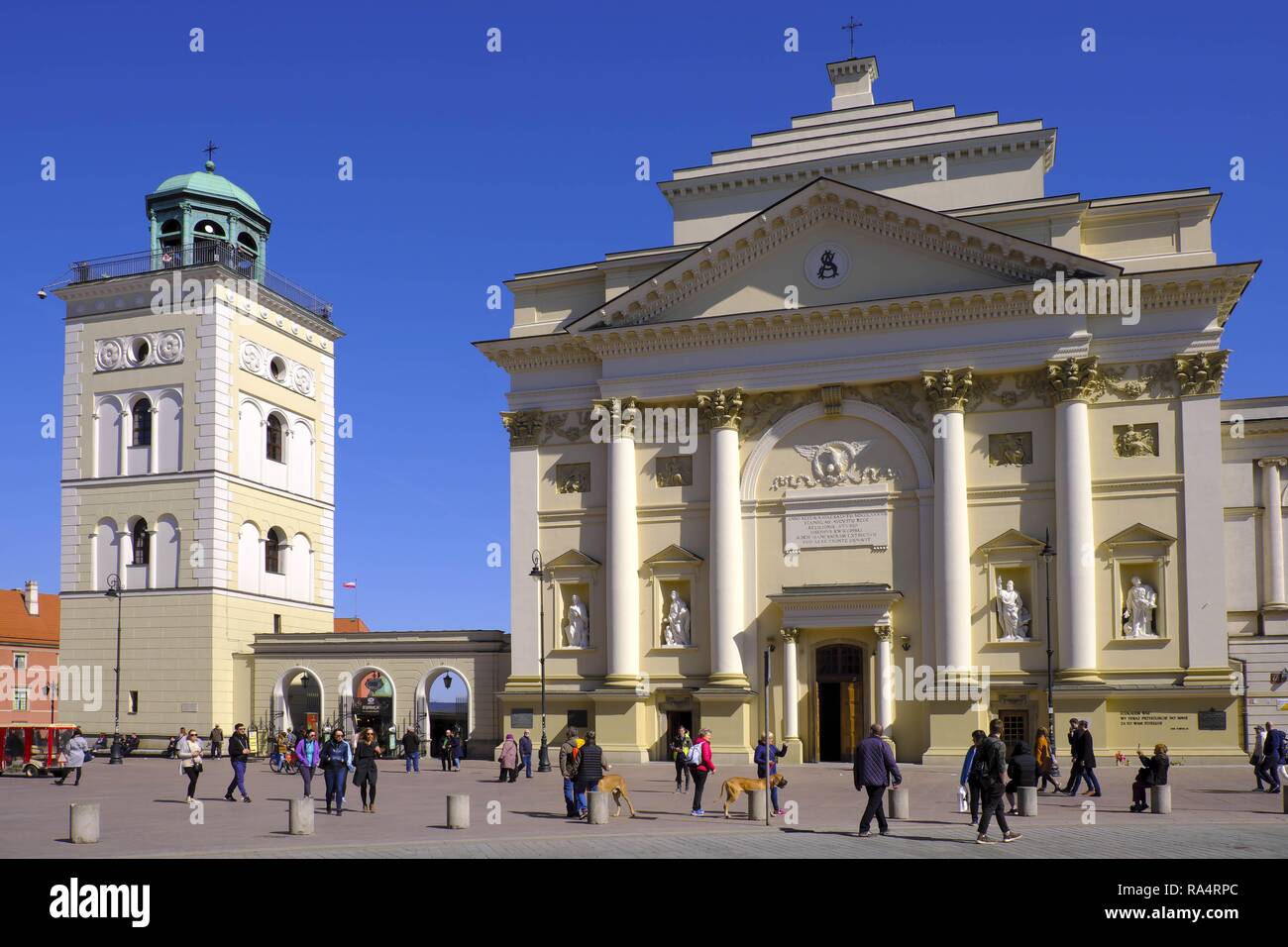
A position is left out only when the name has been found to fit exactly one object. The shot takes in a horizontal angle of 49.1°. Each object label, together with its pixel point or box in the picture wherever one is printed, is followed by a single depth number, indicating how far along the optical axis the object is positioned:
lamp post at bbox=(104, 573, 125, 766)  52.52
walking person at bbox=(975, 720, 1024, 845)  21.72
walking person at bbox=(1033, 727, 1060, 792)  32.47
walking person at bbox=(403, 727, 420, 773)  43.47
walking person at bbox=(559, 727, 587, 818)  27.47
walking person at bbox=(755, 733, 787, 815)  28.16
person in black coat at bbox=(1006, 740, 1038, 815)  26.48
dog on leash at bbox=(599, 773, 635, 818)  27.67
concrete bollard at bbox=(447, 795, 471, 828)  24.86
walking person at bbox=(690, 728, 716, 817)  28.77
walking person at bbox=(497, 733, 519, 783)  37.03
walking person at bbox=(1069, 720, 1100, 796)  31.28
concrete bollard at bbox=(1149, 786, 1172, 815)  27.23
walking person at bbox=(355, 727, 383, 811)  28.73
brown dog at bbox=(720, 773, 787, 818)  27.84
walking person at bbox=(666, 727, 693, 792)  32.28
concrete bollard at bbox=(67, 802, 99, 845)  21.80
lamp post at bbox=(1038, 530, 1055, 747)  38.84
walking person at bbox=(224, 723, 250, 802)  31.45
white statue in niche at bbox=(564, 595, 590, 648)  47.97
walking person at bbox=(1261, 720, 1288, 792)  32.50
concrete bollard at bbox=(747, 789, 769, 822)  26.67
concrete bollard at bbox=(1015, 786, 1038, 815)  26.31
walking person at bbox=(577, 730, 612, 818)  27.22
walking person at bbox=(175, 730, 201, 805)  31.30
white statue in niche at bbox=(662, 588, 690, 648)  46.59
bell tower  57.88
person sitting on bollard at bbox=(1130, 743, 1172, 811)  28.17
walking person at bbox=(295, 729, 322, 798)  30.44
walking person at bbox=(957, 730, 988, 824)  22.27
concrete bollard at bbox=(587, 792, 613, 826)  25.83
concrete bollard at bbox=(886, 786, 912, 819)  26.30
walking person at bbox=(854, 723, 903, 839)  22.70
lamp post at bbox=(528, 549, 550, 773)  43.03
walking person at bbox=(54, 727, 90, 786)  37.00
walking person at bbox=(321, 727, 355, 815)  28.33
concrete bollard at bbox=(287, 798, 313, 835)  23.81
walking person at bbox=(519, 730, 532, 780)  40.34
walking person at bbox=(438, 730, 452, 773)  44.25
